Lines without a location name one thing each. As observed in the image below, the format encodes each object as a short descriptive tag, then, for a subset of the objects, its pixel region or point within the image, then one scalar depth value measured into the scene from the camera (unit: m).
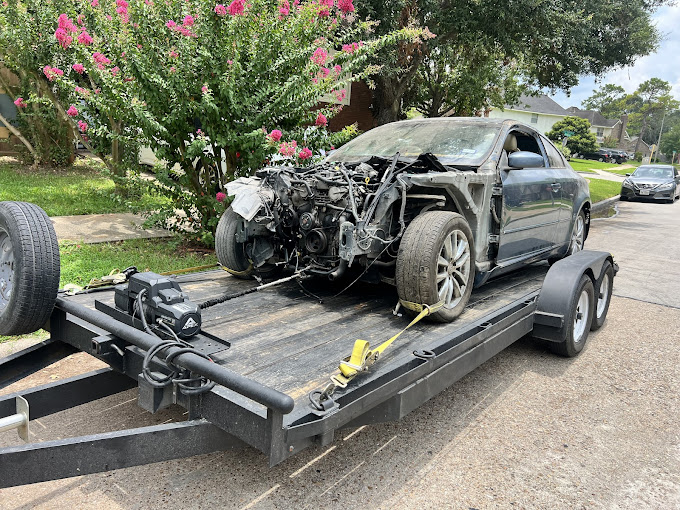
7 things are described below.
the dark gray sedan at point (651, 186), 20.78
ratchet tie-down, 2.34
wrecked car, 3.69
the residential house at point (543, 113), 65.69
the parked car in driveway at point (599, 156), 60.84
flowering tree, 5.83
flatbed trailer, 2.14
